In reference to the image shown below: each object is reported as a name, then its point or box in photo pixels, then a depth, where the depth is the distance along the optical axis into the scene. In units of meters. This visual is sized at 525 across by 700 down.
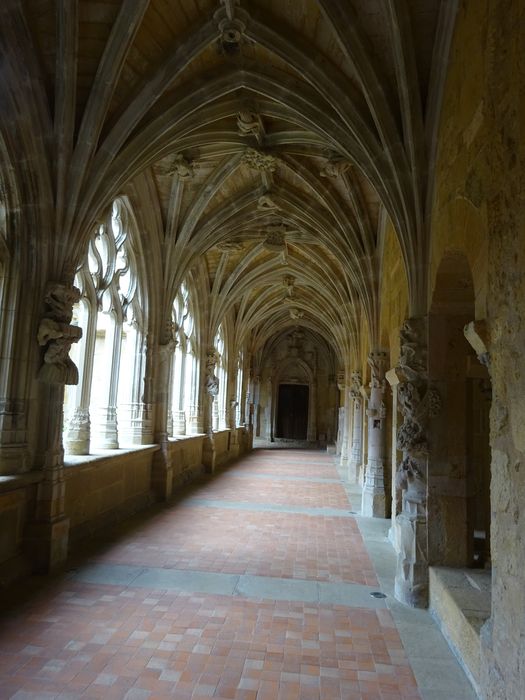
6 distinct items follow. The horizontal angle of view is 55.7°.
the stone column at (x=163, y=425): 9.27
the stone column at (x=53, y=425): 5.25
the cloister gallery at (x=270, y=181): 2.86
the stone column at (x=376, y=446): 8.67
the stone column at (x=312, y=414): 29.11
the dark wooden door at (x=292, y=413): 31.27
